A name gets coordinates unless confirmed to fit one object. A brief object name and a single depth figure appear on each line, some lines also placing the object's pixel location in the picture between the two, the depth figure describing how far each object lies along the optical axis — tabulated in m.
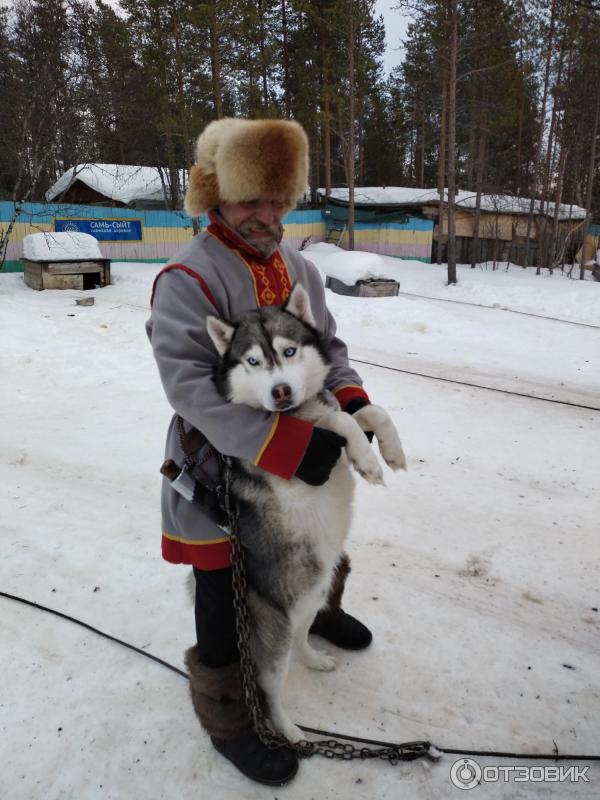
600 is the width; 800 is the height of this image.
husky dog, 1.74
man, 1.69
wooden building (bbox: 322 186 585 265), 23.45
